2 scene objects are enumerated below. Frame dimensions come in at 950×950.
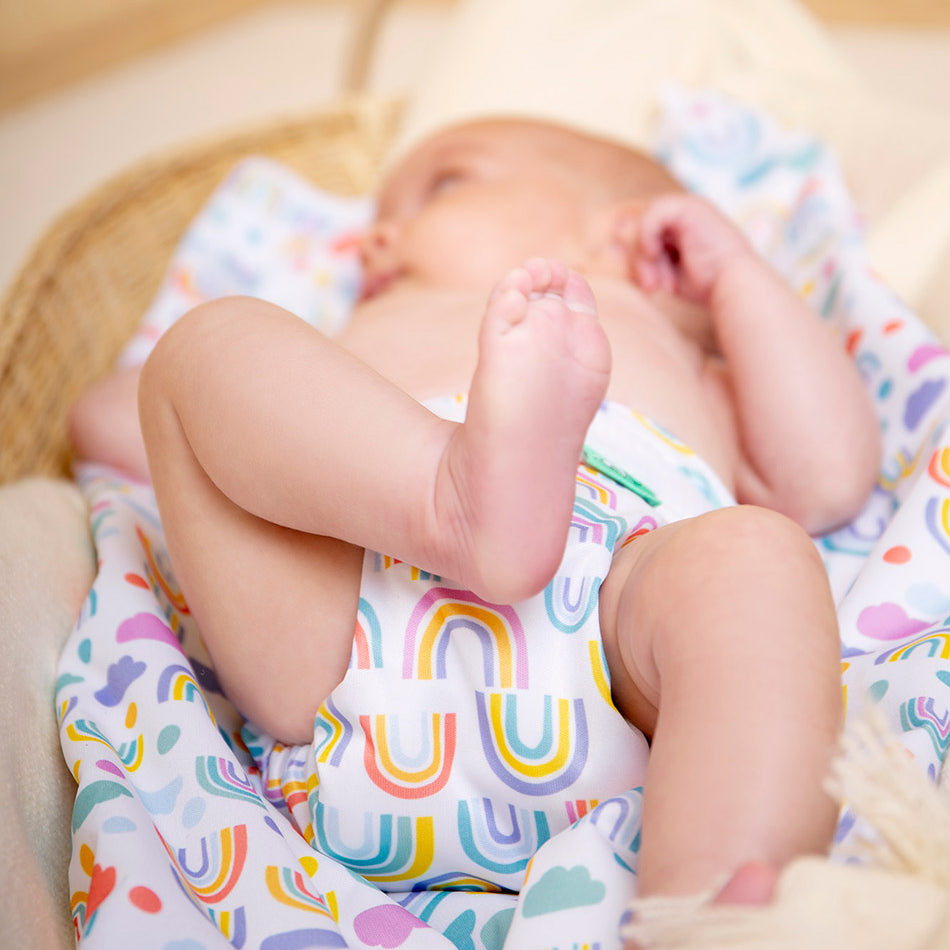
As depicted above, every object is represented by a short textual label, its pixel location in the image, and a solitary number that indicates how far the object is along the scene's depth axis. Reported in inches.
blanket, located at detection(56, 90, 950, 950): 21.3
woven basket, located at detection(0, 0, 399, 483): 41.6
